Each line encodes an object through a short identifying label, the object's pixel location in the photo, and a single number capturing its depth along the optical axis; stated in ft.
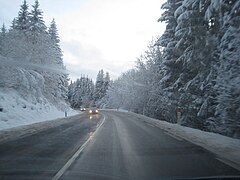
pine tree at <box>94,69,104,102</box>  563.07
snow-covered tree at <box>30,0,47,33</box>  190.04
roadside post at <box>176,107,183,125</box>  95.66
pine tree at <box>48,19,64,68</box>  264.31
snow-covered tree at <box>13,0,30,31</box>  194.43
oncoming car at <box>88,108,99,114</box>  244.83
